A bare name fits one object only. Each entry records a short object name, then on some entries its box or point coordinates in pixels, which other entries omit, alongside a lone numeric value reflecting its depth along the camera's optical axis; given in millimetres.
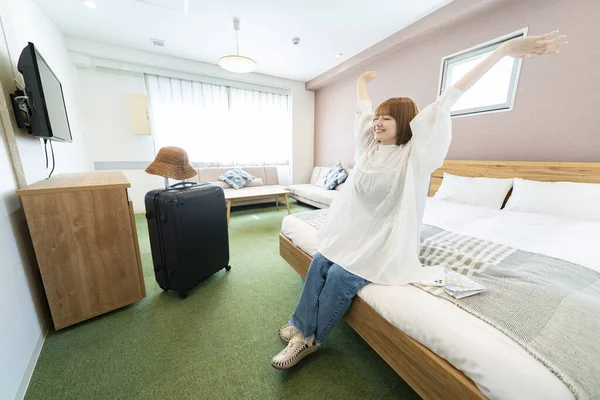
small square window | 2002
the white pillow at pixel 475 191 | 1814
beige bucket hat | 1471
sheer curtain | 3561
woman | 848
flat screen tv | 1151
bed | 533
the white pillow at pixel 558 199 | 1396
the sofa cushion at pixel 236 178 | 3771
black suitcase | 1402
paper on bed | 767
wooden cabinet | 1107
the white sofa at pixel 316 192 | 3454
